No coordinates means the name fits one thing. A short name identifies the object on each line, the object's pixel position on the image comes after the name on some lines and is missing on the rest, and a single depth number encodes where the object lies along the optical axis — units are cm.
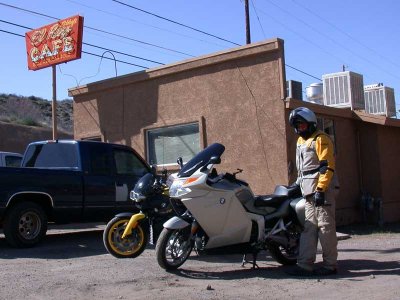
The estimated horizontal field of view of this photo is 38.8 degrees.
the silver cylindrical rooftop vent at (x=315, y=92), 1625
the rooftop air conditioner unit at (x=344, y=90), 1502
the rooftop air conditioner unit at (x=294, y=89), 1269
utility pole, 2662
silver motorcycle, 714
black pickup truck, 964
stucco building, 1211
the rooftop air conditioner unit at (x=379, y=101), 1728
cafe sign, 1789
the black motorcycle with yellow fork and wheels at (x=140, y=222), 766
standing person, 721
